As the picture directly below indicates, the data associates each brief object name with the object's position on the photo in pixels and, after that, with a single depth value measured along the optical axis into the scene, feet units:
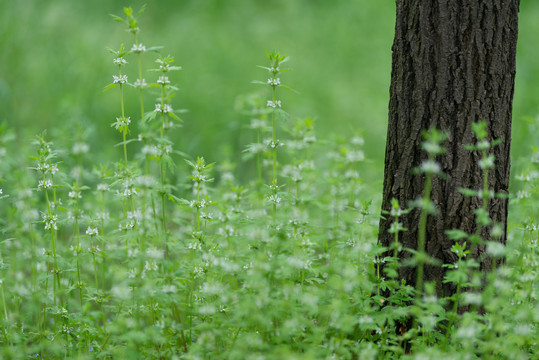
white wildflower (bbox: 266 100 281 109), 18.81
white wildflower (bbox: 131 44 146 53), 17.66
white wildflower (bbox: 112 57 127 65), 18.80
